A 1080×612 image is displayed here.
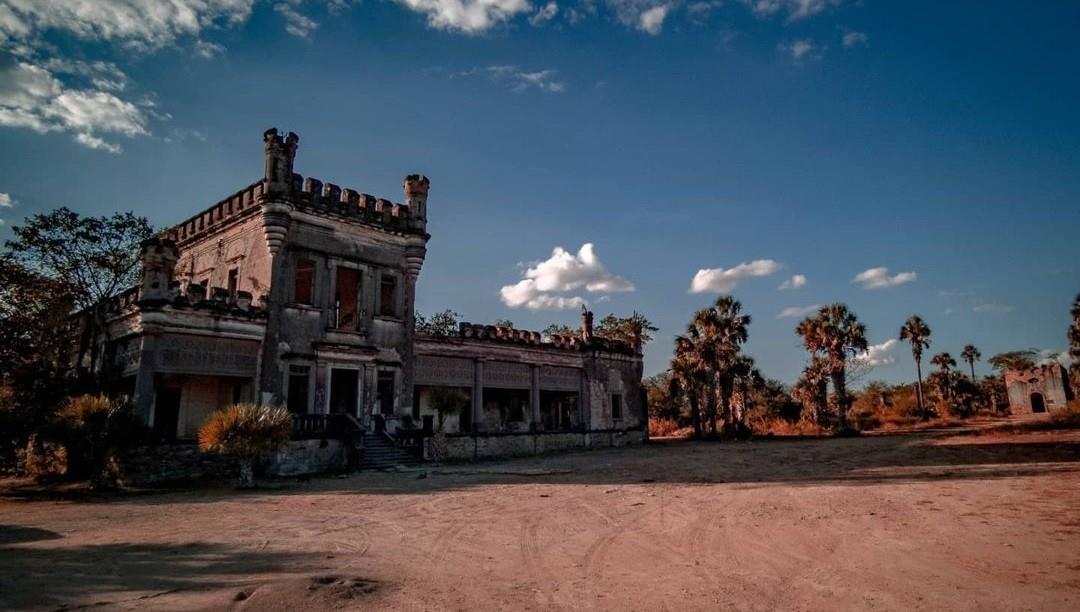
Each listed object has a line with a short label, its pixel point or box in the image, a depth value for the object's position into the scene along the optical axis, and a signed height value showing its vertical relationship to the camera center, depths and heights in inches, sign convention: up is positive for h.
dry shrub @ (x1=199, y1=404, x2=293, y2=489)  585.6 -20.7
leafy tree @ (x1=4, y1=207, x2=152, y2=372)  772.0 +217.1
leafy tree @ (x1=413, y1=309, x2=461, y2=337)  1663.4 +252.7
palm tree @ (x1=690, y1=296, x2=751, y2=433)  1422.2 +163.1
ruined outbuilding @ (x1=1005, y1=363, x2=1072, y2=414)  1893.5 +51.6
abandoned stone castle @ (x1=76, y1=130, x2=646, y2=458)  750.5 +119.7
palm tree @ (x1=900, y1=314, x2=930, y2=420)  2012.8 +244.6
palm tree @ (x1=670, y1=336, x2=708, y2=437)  1446.9 +91.9
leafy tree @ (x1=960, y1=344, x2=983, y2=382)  2486.5 +213.6
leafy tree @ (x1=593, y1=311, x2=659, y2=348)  1829.5 +255.6
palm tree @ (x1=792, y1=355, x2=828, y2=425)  1499.8 +50.2
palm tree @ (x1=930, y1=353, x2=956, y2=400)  2063.2 +126.5
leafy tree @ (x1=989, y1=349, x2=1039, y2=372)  2475.1 +205.7
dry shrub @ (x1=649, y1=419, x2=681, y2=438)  1720.0 -59.6
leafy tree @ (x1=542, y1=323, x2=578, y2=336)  2045.0 +286.4
